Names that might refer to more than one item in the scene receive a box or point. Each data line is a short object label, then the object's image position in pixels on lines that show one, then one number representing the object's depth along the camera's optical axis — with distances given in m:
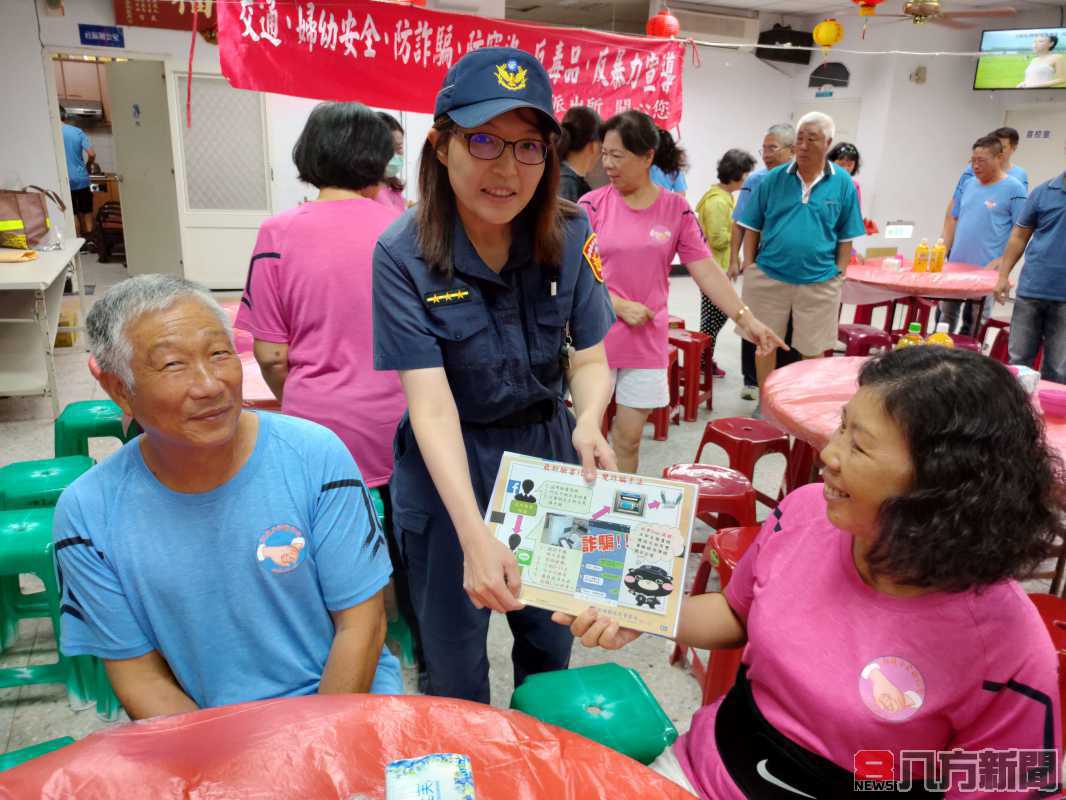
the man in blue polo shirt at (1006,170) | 5.70
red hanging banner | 3.85
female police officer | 1.28
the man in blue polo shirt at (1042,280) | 4.23
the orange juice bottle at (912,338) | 2.92
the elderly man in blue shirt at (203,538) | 1.19
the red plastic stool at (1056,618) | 1.56
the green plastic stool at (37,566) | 2.05
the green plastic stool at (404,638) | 2.40
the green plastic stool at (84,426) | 2.88
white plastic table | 4.17
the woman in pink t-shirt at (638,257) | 2.94
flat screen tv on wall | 8.46
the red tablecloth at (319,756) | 0.93
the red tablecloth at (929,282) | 4.77
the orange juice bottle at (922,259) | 5.21
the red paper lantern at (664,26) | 5.57
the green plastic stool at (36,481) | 2.41
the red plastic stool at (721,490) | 2.47
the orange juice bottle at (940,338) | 2.80
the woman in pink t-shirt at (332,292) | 2.00
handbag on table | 5.09
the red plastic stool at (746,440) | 2.98
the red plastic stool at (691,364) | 4.52
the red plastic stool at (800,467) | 3.00
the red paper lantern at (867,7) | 5.39
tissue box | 0.86
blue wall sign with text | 7.01
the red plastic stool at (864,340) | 4.86
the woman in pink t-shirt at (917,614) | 0.98
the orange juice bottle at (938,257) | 5.17
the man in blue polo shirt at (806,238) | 4.04
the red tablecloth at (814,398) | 2.20
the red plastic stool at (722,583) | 1.79
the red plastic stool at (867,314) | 6.21
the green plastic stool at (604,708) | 1.22
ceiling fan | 8.73
